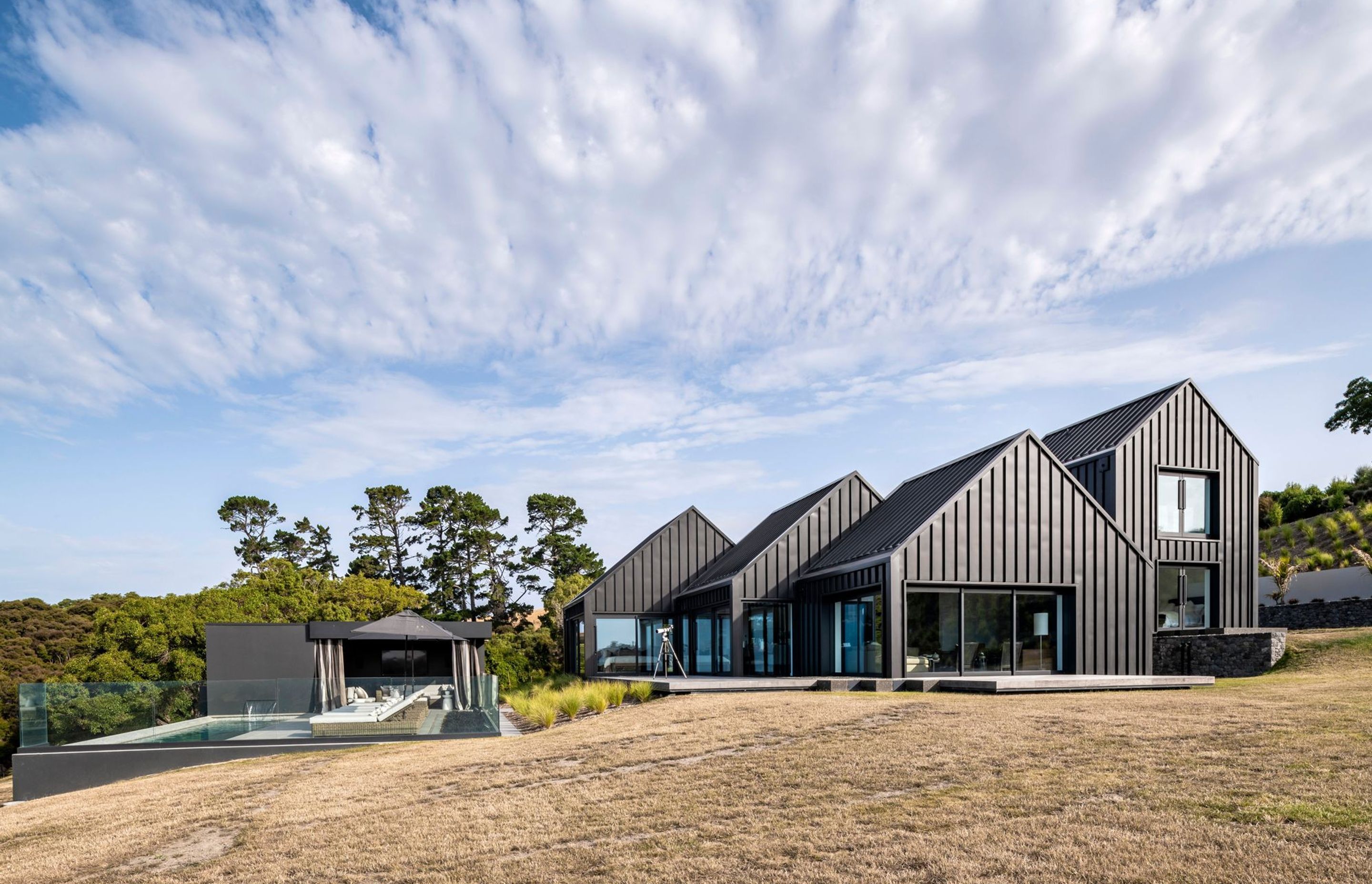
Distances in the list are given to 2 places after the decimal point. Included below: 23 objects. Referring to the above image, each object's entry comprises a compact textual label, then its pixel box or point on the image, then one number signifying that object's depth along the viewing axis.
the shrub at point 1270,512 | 38.94
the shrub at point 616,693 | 18.66
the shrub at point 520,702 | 18.56
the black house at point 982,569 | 19.12
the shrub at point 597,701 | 17.86
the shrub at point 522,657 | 34.00
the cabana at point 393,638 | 18.09
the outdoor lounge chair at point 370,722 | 16.62
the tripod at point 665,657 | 25.37
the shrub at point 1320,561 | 28.27
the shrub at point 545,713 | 16.72
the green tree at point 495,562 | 52.06
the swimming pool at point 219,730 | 16.94
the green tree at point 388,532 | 53.47
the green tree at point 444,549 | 51.41
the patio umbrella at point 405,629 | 18.20
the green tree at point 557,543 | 52.06
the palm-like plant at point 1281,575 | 27.77
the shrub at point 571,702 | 17.66
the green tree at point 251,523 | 55.72
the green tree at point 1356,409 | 37.44
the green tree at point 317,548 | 56.75
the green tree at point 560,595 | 41.66
